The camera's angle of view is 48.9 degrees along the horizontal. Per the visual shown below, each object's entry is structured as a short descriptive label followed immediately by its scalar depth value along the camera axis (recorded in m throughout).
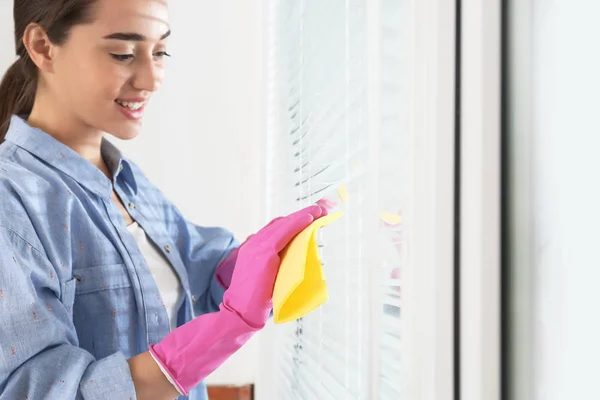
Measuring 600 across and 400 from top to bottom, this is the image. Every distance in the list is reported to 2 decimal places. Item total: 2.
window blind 0.73
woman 0.80
